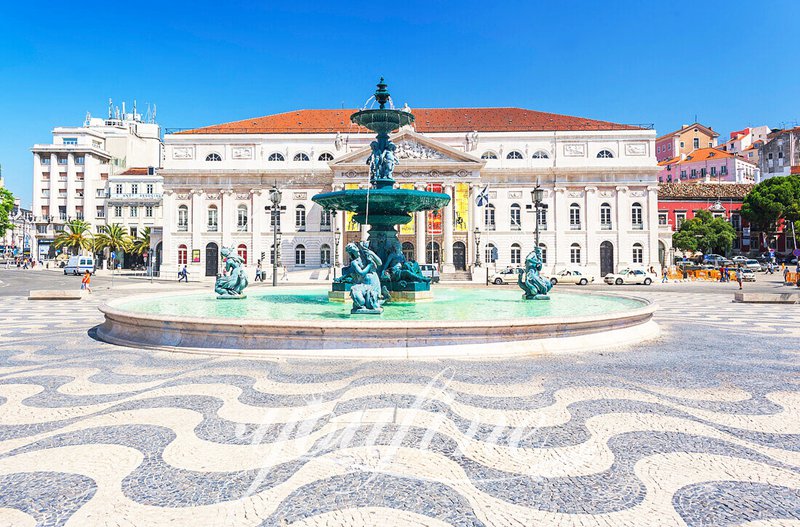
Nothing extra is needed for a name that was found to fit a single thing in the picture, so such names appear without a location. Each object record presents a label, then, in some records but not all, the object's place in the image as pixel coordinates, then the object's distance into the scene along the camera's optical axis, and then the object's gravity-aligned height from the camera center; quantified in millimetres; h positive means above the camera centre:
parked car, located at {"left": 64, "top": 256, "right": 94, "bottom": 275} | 44534 +178
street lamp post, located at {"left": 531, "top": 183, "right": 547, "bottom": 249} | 23191 +3353
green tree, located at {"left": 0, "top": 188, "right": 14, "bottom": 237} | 44938 +5590
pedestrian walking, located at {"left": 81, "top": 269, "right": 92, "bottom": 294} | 22611 -658
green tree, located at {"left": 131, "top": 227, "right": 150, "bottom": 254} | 58200 +2756
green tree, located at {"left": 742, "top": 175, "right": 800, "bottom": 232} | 53688 +6921
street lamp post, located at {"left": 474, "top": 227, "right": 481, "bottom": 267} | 43812 +2091
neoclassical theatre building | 44438 +6278
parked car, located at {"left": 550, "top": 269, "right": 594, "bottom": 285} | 34438 -961
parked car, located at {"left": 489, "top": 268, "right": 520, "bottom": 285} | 33906 -869
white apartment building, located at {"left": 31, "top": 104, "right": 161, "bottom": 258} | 69938 +12382
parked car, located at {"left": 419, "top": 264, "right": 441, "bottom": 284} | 31003 -338
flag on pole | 35331 +5001
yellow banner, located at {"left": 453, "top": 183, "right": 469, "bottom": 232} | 43625 +5268
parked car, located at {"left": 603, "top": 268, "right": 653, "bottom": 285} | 34688 -851
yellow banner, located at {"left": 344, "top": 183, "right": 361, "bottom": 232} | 44125 +3613
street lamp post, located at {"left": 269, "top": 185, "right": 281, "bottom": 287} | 26906 +3851
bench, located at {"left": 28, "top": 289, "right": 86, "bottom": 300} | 18625 -1067
